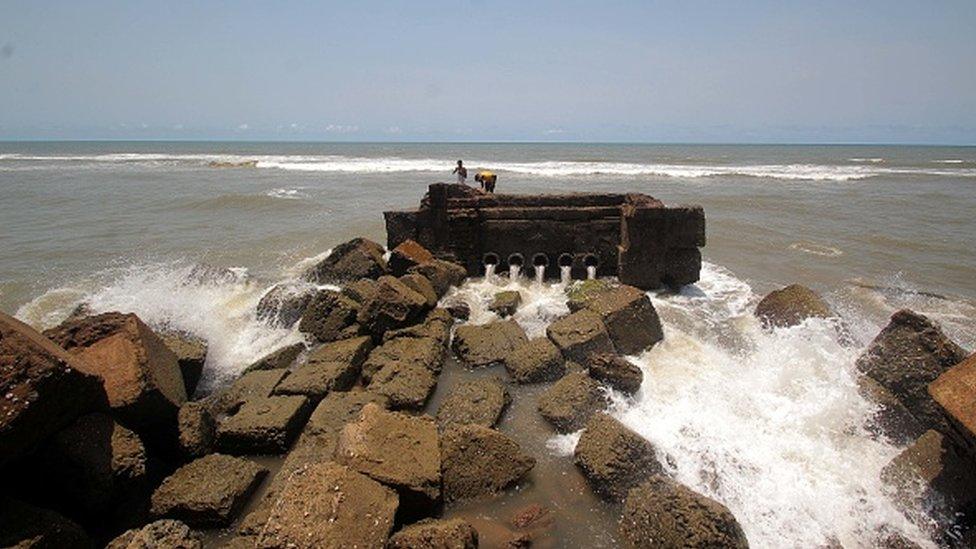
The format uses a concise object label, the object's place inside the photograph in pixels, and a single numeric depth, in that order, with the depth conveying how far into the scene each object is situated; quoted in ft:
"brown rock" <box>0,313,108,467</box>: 11.03
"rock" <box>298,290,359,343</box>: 22.77
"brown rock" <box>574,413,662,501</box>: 13.24
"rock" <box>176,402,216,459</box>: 14.76
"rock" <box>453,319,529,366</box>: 20.74
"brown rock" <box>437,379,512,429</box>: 16.23
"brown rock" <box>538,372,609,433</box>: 16.21
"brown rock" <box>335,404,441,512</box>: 11.78
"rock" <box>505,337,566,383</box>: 19.06
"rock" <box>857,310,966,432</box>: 16.21
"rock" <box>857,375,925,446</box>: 15.84
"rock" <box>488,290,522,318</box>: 25.08
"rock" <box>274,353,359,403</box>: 17.53
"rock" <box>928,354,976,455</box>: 11.27
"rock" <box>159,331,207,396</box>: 18.67
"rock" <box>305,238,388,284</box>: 28.50
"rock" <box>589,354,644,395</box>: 17.53
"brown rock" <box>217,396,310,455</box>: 15.31
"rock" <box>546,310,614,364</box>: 20.06
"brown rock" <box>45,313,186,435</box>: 14.32
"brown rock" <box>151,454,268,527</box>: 12.74
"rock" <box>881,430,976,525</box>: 12.57
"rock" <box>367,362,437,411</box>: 17.48
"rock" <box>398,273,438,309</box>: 24.06
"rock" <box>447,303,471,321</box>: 24.70
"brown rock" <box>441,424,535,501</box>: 13.17
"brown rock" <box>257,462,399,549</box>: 9.75
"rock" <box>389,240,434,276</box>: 28.17
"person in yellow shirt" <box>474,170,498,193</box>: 37.22
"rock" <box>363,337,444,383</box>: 19.40
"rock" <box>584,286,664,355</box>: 21.07
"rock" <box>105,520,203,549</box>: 10.57
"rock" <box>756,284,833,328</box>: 22.38
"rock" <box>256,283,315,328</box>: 24.76
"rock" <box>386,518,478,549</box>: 10.36
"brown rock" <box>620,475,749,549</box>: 11.02
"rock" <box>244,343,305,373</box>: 20.47
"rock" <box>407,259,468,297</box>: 26.84
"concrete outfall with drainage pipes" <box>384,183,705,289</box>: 29.86
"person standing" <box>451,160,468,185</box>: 41.93
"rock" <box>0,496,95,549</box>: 10.42
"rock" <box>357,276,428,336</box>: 22.00
